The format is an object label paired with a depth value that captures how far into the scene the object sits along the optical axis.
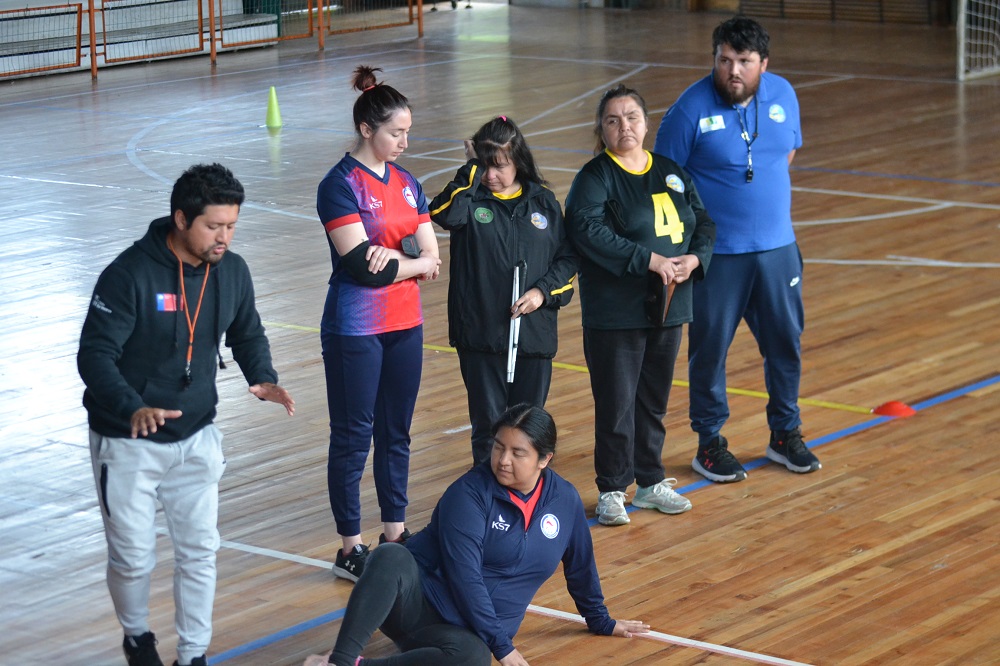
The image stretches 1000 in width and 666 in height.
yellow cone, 17.67
